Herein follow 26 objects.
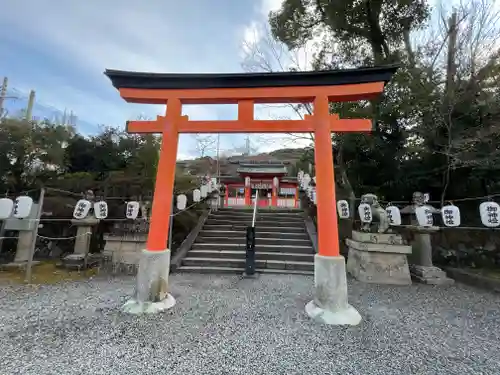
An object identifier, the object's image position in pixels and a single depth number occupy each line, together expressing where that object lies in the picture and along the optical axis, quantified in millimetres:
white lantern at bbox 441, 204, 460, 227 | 5516
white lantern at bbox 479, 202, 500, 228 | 5031
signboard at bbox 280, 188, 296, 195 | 17078
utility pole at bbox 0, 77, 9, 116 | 17156
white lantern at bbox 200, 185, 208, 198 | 10555
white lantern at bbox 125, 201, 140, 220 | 6672
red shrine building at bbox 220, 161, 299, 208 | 16812
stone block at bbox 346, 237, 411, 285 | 5777
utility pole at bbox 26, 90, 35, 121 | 19219
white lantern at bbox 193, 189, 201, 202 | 9492
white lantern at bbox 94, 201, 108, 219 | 6552
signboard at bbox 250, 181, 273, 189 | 17125
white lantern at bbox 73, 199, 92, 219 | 6375
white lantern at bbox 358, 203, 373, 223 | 6223
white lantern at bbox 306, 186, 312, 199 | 10838
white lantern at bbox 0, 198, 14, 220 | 5359
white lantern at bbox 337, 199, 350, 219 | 7598
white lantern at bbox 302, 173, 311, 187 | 13133
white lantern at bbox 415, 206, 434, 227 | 5828
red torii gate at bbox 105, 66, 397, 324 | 3949
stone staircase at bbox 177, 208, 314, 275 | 6527
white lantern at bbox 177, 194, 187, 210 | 7914
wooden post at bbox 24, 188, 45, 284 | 5172
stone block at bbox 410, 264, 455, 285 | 5793
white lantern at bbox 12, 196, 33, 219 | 5500
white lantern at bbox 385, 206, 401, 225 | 6113
